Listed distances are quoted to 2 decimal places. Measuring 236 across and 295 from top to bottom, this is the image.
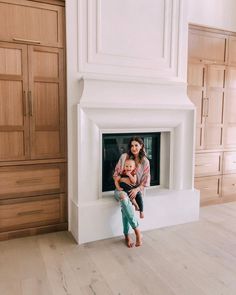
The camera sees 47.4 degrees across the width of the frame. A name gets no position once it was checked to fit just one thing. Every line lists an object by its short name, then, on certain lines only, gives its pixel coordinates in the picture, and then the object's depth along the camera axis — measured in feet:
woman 7.88
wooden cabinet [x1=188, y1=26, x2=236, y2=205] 10.52
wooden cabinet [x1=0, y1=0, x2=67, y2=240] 7.77
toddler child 8.14
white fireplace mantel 8.16
